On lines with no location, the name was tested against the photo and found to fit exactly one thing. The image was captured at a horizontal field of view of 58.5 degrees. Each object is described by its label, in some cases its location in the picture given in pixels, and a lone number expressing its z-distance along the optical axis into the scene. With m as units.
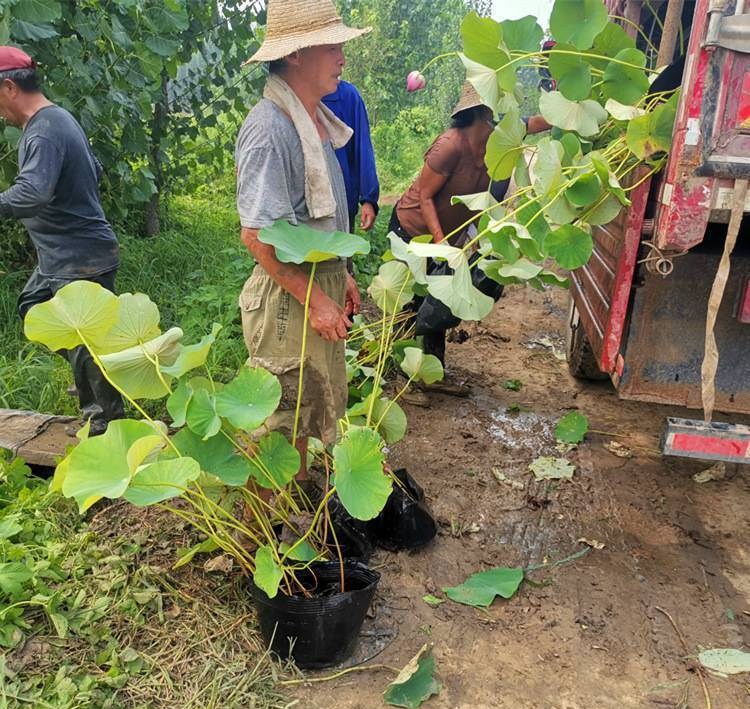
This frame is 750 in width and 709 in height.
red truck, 2.07
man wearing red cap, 2.91
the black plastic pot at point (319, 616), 2.07
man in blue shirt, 3.61
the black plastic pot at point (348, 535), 2.50
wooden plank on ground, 3.04
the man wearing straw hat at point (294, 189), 2.16
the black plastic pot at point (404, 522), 2.74
